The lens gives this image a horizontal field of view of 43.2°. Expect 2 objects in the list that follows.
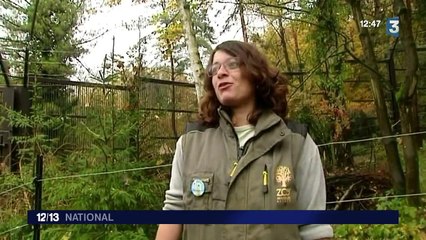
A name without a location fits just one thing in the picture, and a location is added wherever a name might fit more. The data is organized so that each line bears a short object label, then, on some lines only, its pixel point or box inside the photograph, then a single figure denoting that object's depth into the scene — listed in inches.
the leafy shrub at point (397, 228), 170.7
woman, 51.5
